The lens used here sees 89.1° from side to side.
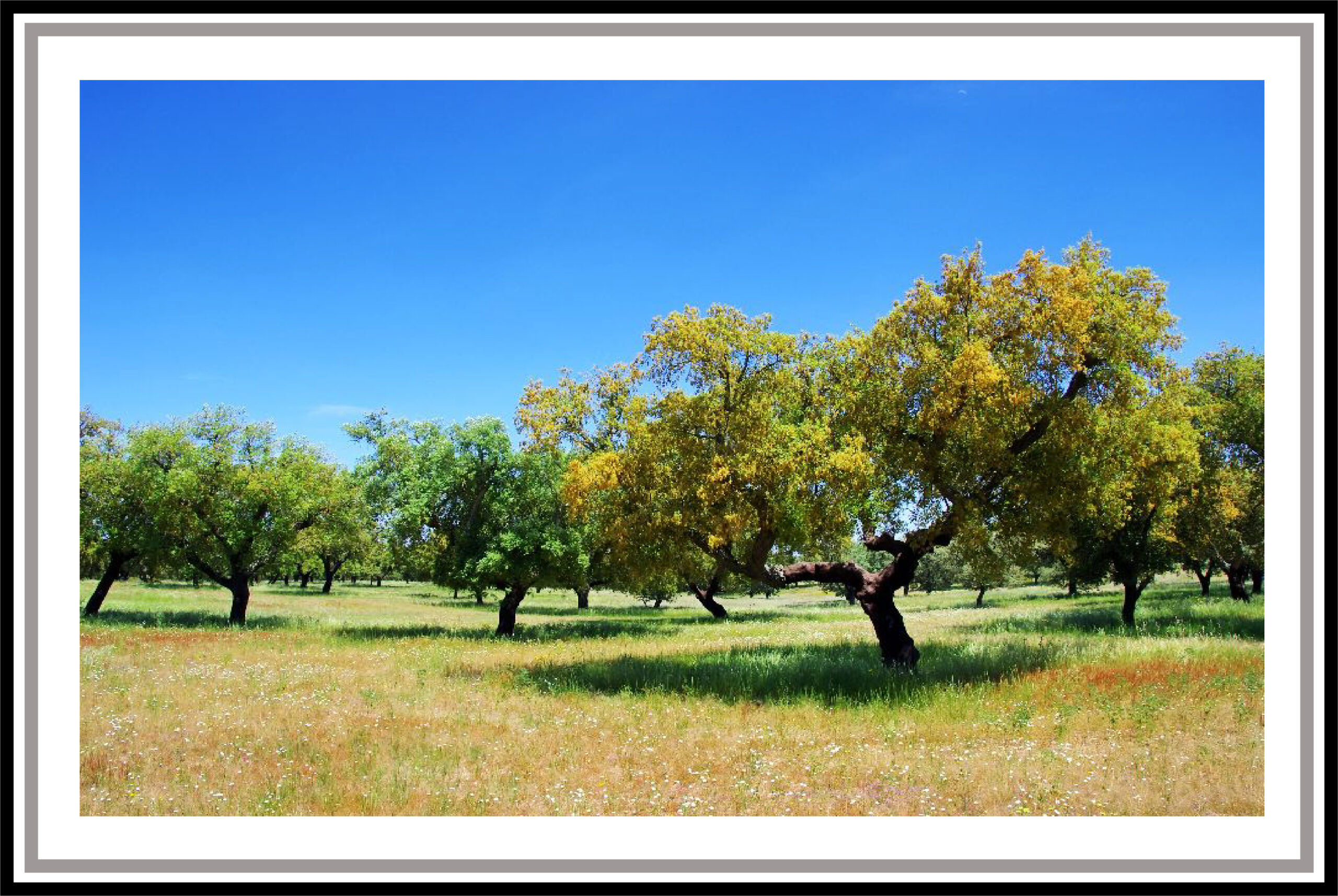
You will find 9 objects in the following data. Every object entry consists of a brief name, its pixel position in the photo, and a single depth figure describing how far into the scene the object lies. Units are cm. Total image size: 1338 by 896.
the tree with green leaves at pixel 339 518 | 3744
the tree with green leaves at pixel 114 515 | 3447
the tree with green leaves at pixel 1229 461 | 2758
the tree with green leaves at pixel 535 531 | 3042
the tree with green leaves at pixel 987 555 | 1797
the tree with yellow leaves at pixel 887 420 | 1508
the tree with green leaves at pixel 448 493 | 3078
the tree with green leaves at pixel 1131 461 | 1647
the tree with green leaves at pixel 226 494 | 3406
